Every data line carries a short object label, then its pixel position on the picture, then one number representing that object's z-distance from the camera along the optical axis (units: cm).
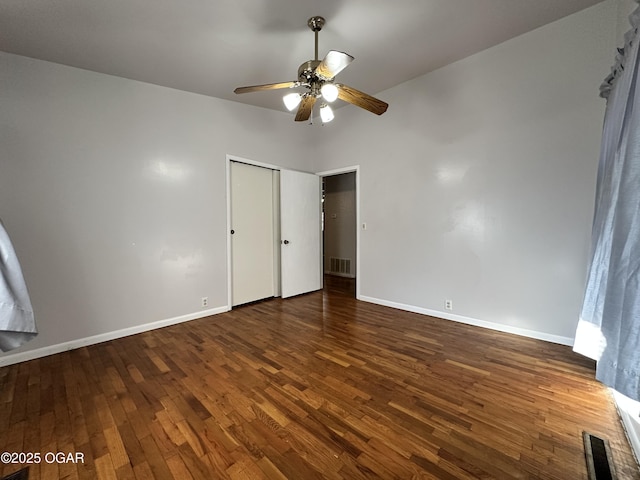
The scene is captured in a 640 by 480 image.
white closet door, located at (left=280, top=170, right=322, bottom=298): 430
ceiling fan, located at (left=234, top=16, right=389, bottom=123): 193
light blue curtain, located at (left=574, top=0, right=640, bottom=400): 85
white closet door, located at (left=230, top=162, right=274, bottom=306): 386
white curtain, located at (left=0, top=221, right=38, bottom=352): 103
